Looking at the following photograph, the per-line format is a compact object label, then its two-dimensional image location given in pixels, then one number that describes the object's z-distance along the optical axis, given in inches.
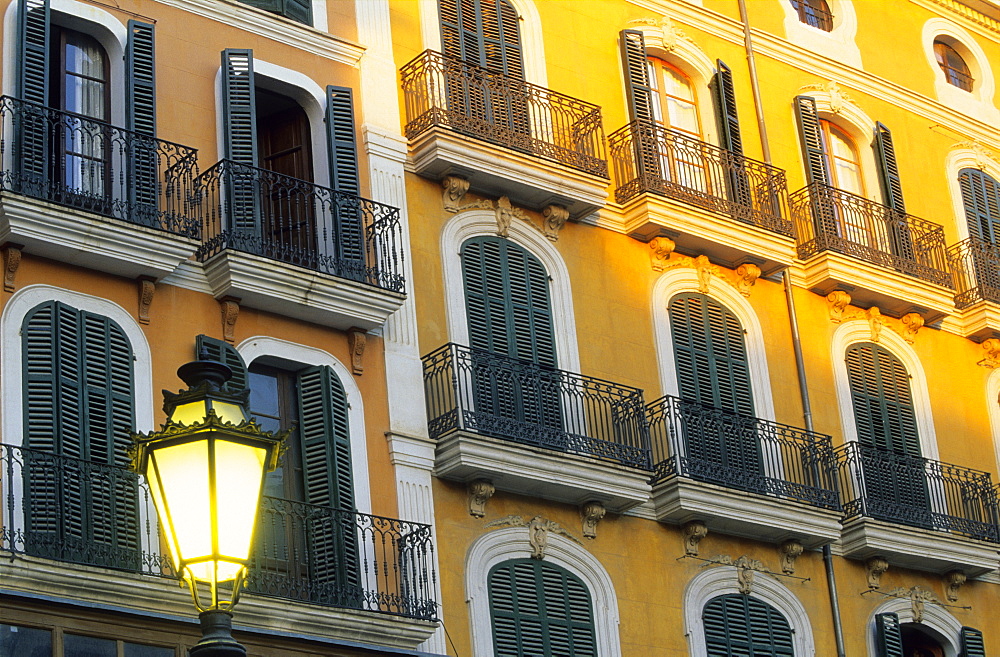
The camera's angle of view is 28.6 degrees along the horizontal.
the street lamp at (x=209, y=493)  378.6
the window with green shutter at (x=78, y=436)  657.6
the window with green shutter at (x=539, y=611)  780.6
